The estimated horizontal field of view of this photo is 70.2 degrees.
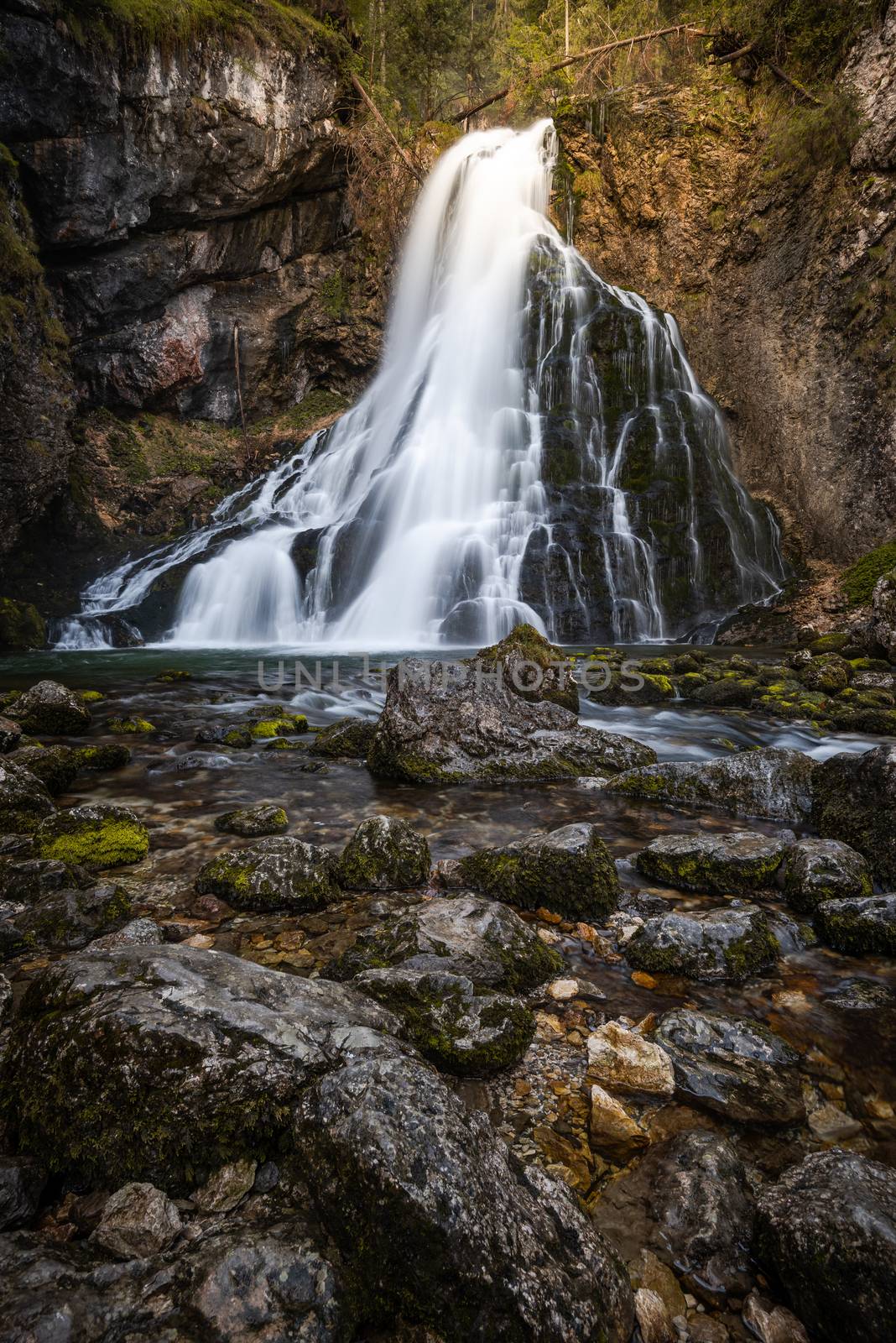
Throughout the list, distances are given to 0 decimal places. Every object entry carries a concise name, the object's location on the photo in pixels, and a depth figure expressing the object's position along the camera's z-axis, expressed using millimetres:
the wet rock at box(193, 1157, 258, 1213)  1502
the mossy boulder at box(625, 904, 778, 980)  2781
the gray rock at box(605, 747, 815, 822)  4703
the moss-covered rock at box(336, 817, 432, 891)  3561
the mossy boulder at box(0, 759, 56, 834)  4023
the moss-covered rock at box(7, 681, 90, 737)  6797
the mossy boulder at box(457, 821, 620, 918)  3303
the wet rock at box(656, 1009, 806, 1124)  2074
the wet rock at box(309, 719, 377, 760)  6297
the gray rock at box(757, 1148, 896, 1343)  1364
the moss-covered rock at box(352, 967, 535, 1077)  2174
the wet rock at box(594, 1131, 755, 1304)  1560
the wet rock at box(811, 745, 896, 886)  3738
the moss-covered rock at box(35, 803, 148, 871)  3715
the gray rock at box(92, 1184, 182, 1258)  1361
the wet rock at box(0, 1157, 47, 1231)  1431
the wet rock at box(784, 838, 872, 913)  3322
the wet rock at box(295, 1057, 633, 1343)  1278
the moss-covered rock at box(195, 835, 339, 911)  3303
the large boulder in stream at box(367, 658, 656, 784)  5605
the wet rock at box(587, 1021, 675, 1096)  2156
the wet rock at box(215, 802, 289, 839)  4340
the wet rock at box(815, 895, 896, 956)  2963
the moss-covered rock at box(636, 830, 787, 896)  3537
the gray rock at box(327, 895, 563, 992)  2584
